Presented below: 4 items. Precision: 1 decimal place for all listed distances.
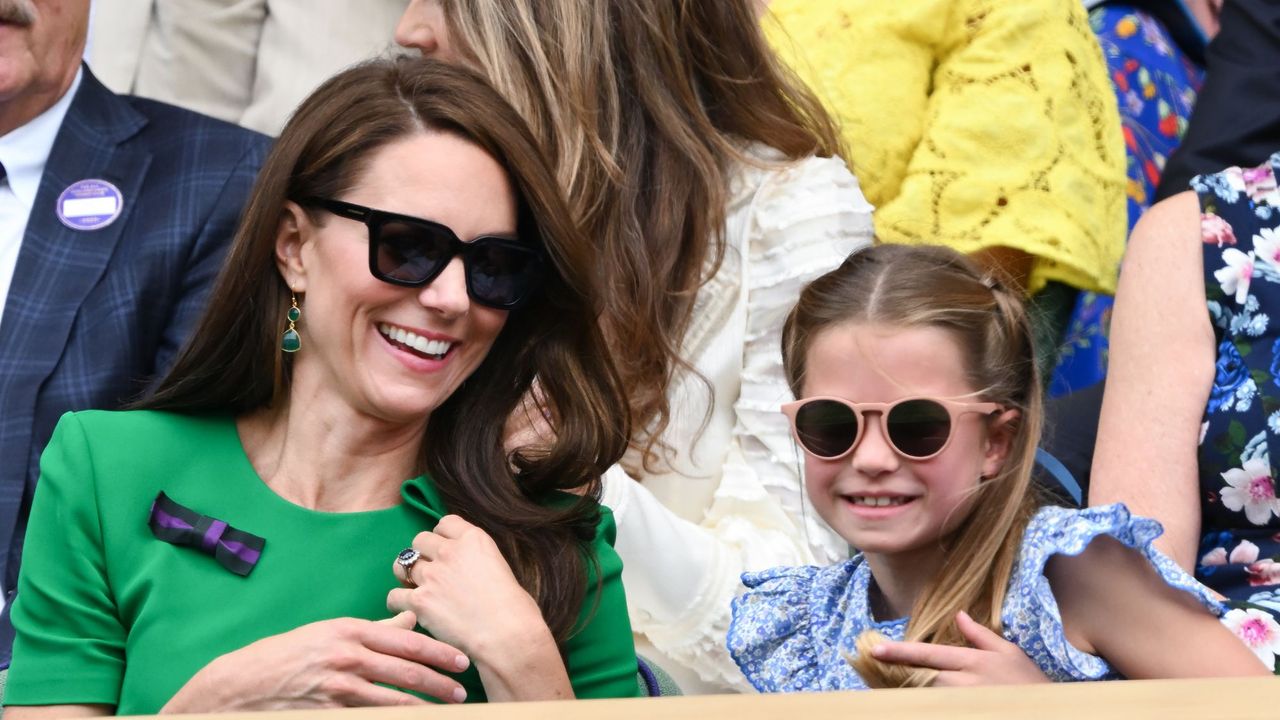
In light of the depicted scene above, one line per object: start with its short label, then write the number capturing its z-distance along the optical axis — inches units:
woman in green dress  506.4
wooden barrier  416.5
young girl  506.8
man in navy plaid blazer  524.5
